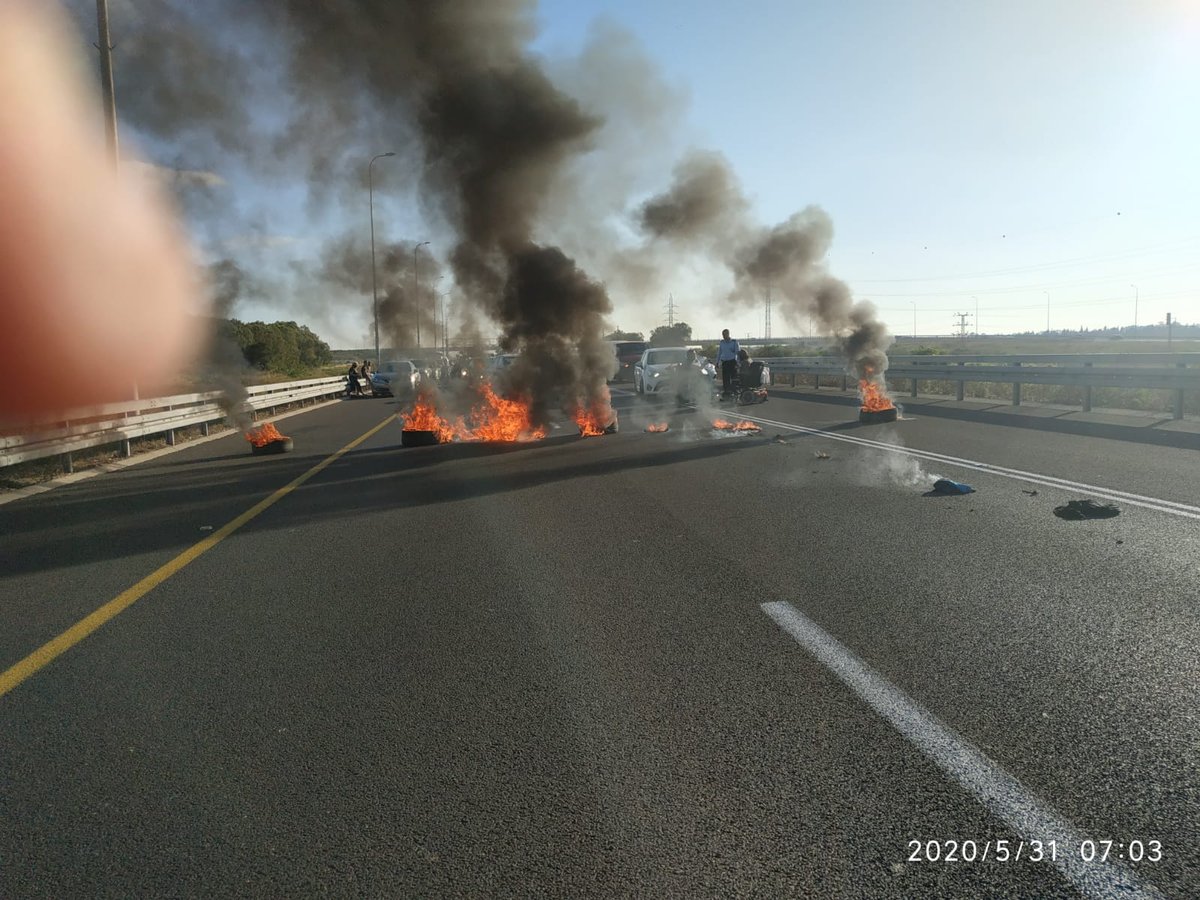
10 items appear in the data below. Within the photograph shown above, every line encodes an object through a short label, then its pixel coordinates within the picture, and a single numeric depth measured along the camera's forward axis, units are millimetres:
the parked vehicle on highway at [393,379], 33094
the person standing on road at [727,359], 21891
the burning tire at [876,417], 17406
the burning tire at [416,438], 15844
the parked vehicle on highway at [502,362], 16859
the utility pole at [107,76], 14836
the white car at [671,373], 26172
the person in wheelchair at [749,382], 22734
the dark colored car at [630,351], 36875
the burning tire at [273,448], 15422
